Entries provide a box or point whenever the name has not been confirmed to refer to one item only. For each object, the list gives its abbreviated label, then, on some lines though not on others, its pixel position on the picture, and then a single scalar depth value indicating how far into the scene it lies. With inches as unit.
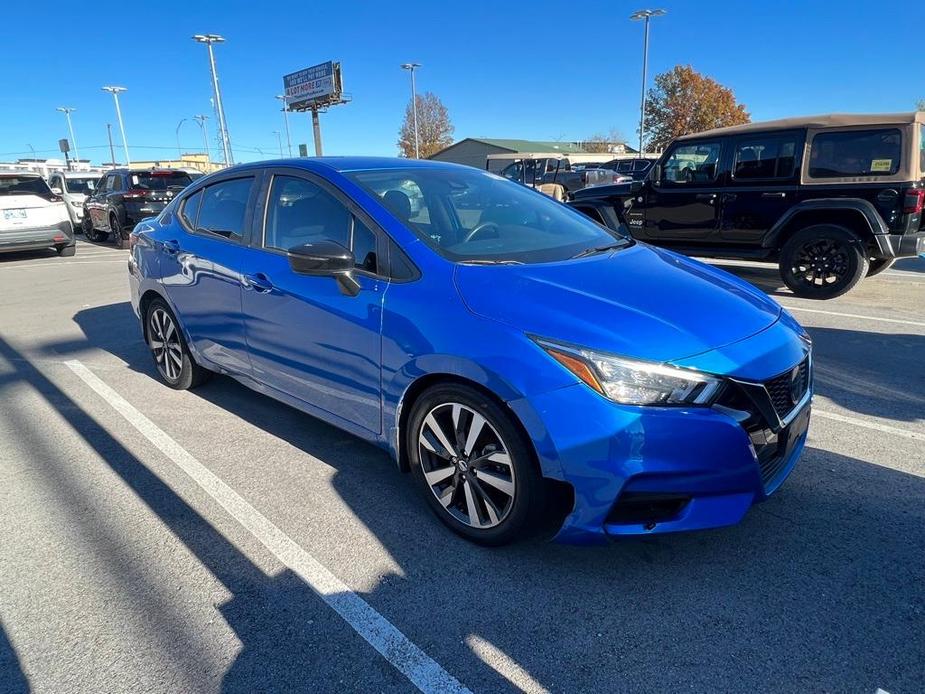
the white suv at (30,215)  466.6
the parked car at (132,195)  552.4
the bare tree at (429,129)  2645.2
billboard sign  1443.2
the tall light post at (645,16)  1499.8
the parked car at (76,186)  634.8
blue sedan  87.1
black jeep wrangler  263.0
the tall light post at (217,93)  1240.2
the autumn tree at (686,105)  2071.9
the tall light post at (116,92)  2043.6
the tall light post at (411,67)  2129.7
